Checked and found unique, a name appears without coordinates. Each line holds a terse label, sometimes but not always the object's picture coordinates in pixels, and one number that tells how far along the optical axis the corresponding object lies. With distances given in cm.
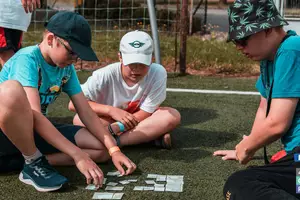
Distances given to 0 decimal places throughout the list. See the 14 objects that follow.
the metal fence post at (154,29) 515
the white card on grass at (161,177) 253
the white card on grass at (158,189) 238
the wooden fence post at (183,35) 555
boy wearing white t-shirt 300
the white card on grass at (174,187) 238
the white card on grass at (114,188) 239
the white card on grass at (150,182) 247
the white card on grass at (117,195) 228
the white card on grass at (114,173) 260
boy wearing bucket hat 200
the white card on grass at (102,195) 229
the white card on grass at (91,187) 239
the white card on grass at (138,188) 238
